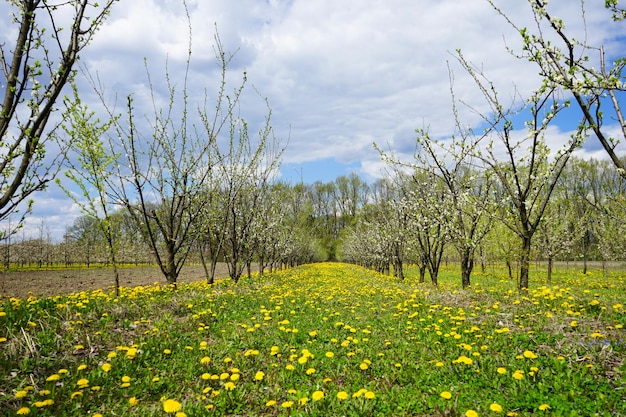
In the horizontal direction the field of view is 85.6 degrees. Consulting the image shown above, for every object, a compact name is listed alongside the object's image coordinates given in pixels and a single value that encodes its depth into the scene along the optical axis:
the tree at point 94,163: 9.84
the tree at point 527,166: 8.61
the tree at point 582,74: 3.75
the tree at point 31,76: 3.41
